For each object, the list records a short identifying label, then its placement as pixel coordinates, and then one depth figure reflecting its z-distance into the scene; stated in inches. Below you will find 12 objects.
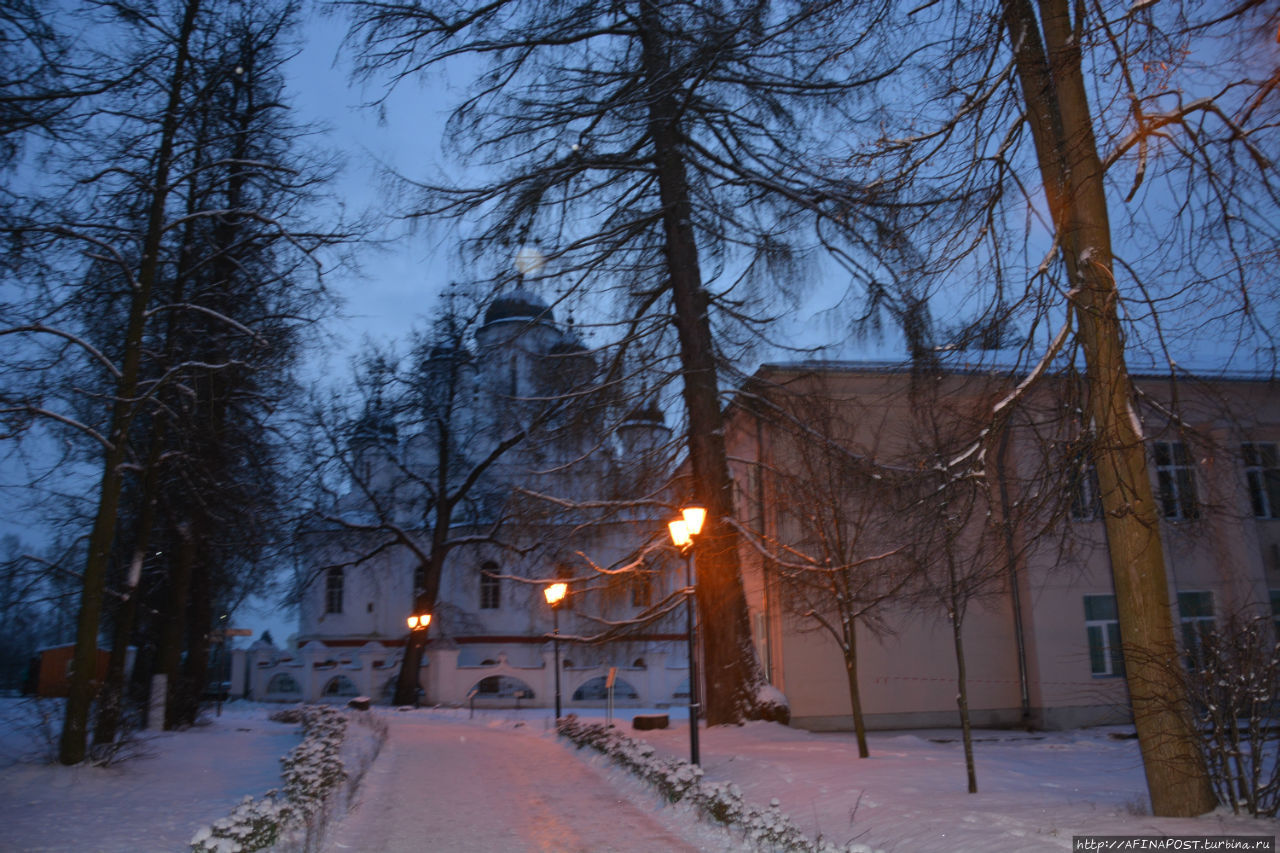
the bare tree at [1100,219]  285.6
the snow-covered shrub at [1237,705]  297.9
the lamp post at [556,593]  741.9
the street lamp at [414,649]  1294.3
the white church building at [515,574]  716.7
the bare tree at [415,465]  1266.0
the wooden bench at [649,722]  759.1
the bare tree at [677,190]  605.9
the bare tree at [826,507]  551.8
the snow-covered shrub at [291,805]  290.6
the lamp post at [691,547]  495.8
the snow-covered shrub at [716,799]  334.3
